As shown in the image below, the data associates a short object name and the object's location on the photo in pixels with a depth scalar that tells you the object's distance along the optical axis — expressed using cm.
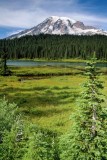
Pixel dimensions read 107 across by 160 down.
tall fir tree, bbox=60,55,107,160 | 782
